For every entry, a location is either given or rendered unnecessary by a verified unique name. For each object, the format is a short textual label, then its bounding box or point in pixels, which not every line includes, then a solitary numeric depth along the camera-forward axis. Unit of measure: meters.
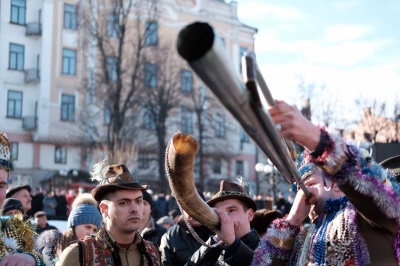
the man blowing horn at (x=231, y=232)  3.20
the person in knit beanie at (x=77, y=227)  5.65
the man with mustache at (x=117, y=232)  3.92
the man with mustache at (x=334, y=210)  2.17
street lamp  22.39
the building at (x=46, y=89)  36.47
